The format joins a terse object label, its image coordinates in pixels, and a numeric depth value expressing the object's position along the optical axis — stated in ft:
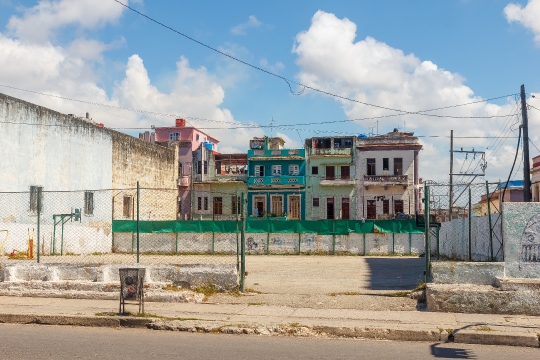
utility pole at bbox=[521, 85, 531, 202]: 74.90
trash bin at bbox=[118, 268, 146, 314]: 33.06
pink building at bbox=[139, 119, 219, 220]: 175.73
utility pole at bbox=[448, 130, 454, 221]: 128.27
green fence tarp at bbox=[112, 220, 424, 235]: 102.83
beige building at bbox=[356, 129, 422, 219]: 164.14
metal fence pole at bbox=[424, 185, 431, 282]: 37.78
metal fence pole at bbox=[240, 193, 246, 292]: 40.84
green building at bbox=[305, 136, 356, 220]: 167.84
